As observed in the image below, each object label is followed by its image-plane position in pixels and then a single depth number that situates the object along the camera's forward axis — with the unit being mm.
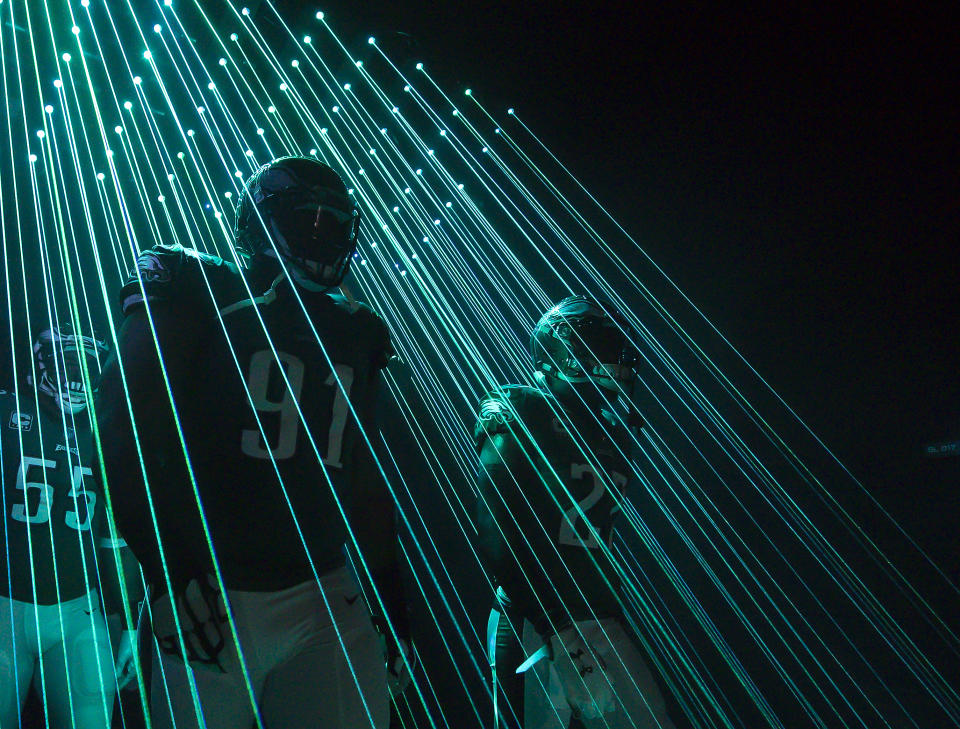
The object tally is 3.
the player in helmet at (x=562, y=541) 2889
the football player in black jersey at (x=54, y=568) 3115
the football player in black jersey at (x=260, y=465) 1742
